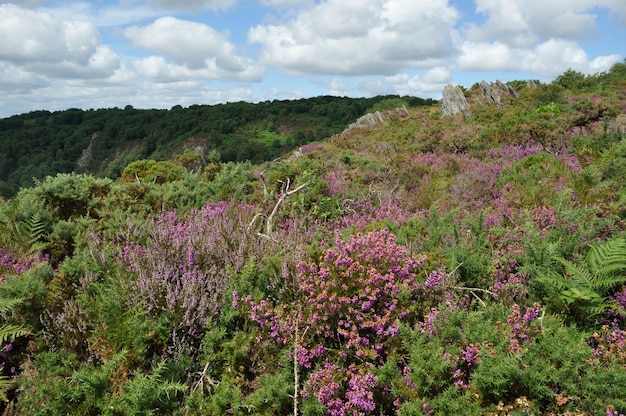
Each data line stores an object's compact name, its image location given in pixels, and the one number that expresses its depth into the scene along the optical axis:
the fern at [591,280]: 2.83
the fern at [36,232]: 4.18
